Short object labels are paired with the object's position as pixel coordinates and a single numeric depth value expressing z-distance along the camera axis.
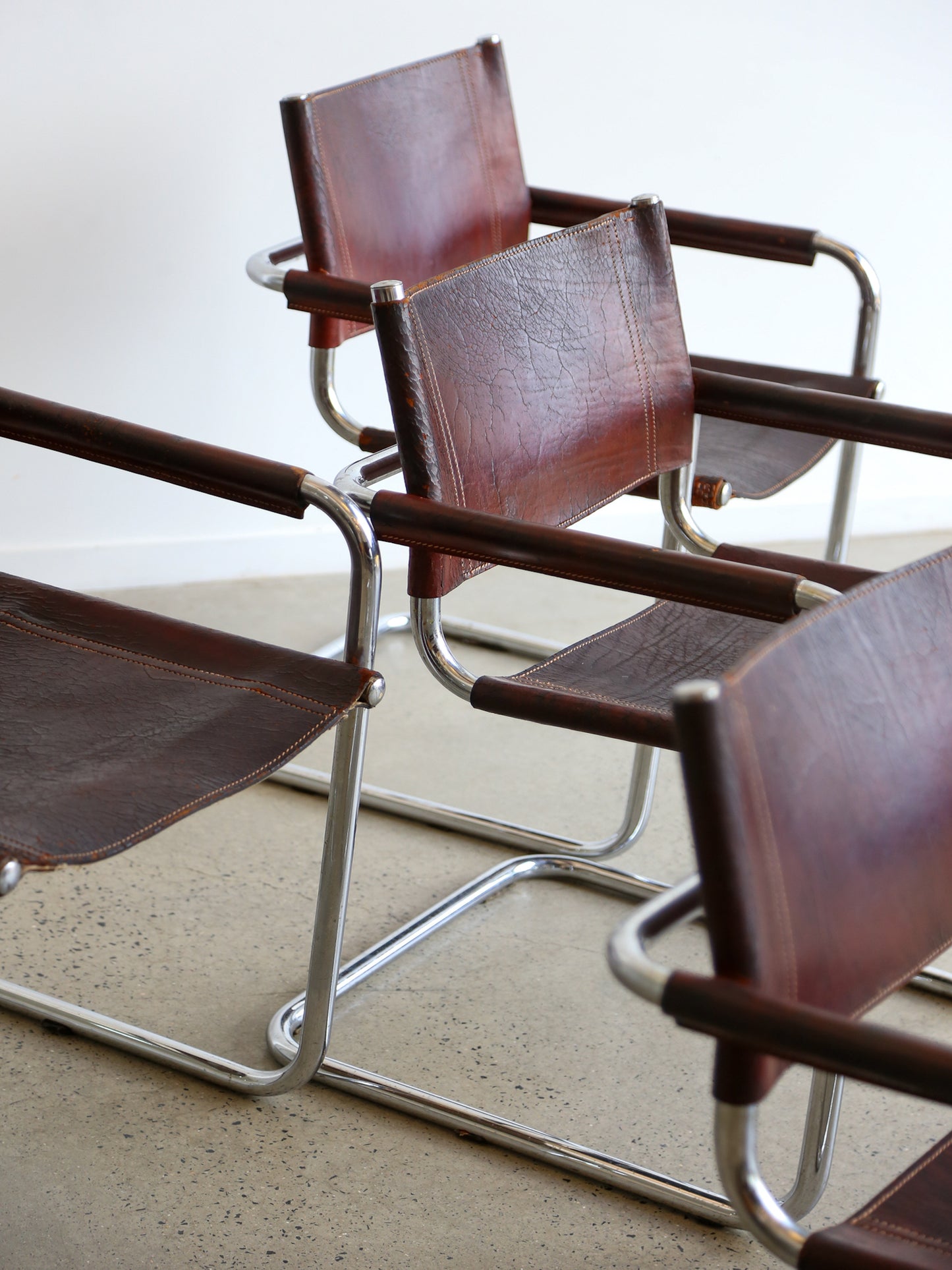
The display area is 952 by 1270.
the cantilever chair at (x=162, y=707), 3.16
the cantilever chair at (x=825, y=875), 2.72
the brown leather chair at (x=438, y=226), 3.93
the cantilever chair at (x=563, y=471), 3.29
